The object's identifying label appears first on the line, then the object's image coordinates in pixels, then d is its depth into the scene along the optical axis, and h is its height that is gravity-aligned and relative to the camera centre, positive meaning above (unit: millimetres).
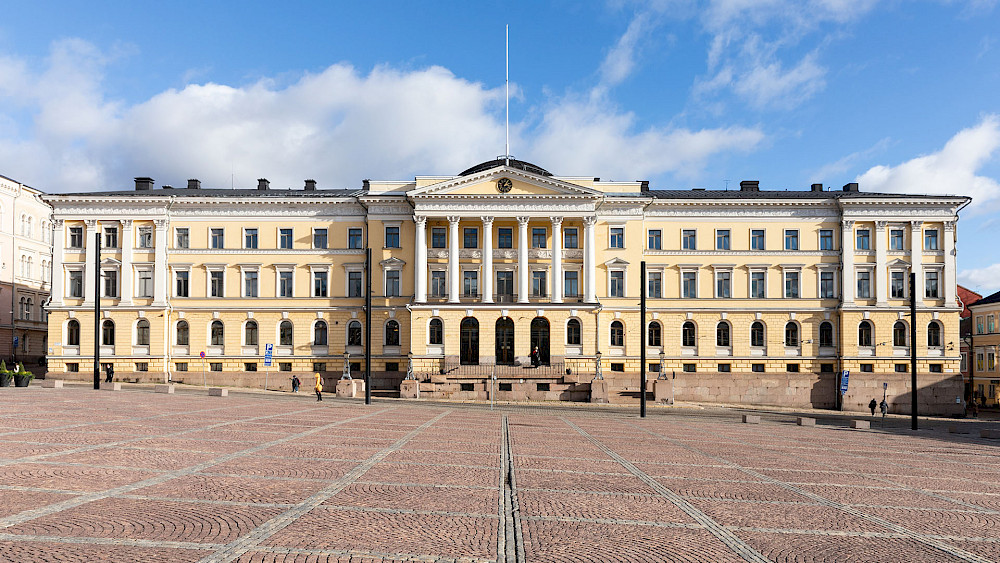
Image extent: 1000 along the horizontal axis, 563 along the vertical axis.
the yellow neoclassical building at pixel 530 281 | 54812 +2045
